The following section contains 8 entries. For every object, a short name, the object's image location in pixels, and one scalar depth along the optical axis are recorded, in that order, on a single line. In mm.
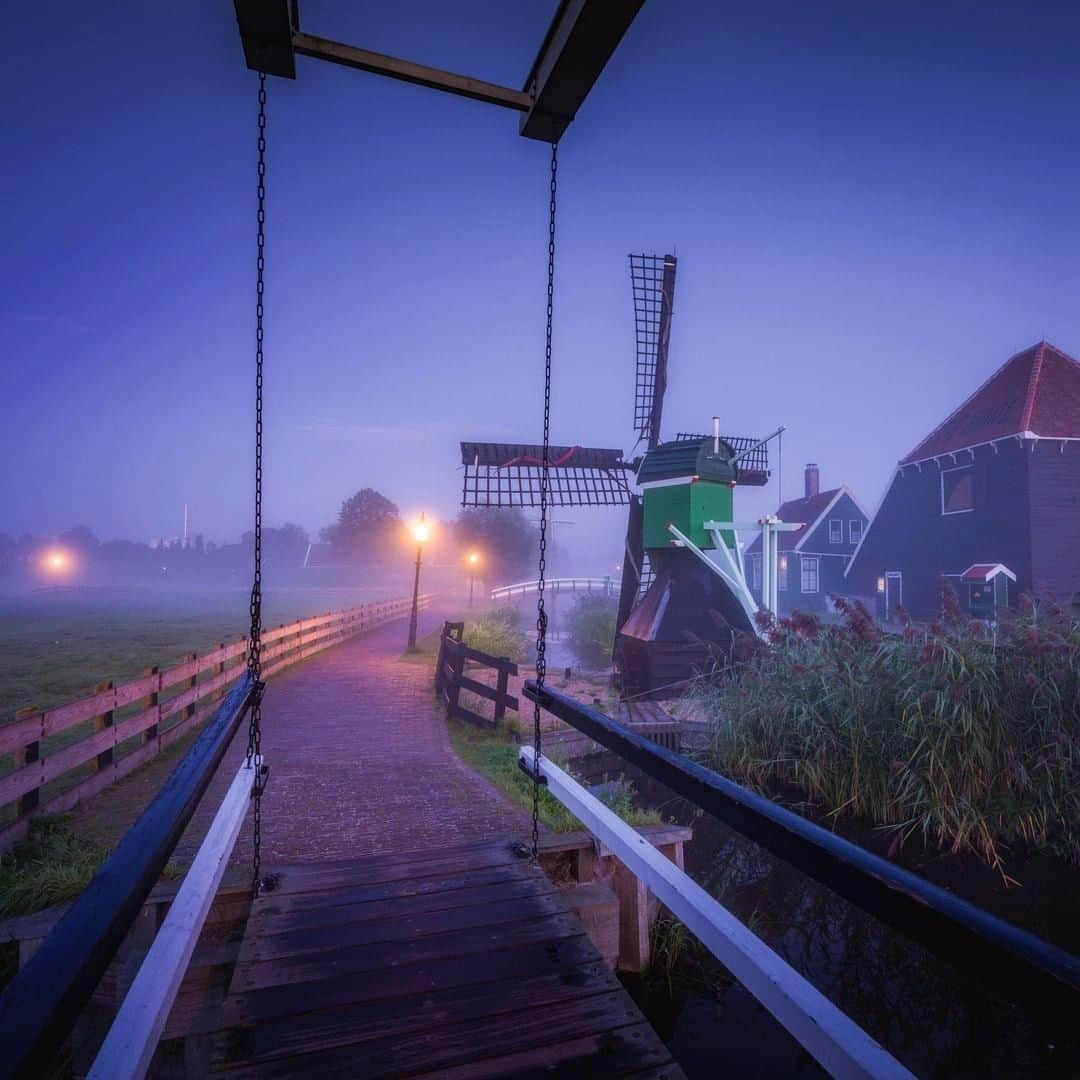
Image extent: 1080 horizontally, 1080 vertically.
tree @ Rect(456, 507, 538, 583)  52062
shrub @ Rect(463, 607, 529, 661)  16484
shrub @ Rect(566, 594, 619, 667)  22770
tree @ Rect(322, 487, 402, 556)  71562
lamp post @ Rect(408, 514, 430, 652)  17625
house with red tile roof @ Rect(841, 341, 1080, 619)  18000
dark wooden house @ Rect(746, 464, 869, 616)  31219
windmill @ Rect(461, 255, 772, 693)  13750
